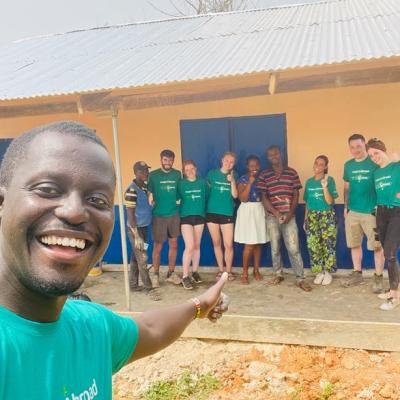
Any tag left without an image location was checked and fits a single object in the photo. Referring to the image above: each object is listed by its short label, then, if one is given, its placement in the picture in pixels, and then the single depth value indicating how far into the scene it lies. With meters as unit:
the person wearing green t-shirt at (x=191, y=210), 5.88
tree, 19.92
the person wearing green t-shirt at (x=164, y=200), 5.87
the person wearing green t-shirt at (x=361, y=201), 5.28
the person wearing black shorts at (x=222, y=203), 5.86
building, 4.57
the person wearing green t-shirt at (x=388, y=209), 4.72
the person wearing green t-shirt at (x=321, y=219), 5.60
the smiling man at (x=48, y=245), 0.88
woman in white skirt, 5.79
